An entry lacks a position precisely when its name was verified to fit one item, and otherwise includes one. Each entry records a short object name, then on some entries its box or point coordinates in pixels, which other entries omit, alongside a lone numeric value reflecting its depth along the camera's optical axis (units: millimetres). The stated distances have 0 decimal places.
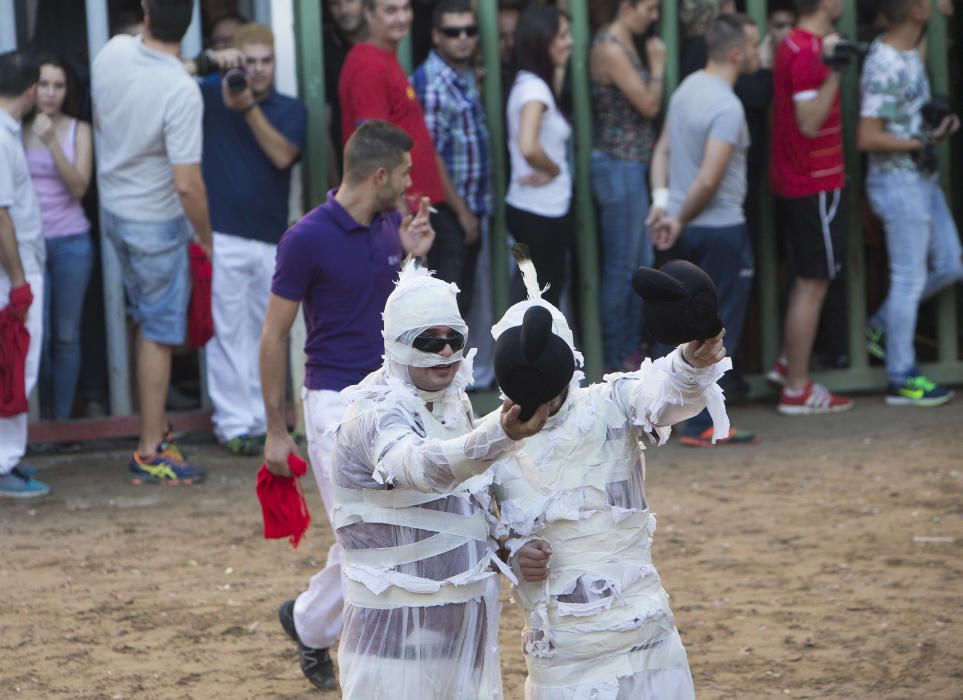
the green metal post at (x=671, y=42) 17969
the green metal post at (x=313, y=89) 17047
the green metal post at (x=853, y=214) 18609
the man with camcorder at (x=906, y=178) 17656
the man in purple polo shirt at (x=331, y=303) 9953
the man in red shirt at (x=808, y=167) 17156
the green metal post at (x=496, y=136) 17437
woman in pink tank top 15852
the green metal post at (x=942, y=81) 18719
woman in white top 16516
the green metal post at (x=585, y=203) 17781
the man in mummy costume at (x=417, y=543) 7465
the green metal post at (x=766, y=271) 18250
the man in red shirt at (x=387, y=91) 15758
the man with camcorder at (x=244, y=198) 16141
